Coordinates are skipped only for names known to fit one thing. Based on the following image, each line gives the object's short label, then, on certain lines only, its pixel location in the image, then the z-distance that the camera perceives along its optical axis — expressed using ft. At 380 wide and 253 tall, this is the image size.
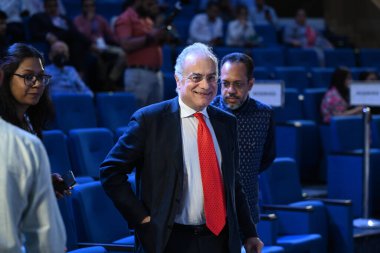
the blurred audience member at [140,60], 39.25
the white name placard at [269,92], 34.26
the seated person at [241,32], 53.80
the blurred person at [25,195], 10.81
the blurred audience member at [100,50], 43.10
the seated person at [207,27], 52.18
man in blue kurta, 19.75
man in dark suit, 15.61
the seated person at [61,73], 36.59
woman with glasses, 15.51
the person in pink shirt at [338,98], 42.88
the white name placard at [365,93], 35.44
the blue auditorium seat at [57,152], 26.57
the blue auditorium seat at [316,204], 29.12
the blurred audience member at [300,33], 58.37
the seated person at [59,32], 40.71
